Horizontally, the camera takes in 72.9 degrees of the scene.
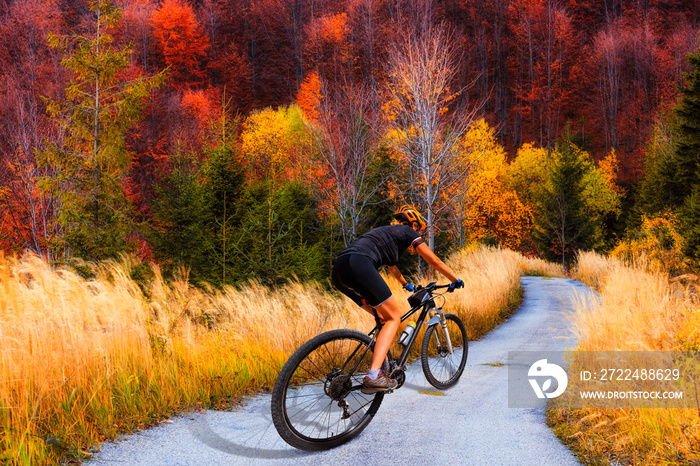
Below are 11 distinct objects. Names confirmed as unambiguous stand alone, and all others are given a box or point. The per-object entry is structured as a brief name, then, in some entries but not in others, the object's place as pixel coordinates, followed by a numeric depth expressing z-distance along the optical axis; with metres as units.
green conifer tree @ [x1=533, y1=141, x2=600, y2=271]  35.19
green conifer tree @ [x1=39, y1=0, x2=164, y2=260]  14.87
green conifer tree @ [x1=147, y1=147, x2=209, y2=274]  17.56
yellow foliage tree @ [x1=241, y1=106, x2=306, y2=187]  39.03
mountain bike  3.77
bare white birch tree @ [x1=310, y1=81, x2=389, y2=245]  19.86
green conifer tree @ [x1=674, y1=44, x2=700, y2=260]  16.78
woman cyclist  4.18
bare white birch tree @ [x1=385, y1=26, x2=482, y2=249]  15.80
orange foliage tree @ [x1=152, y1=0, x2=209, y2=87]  62.25
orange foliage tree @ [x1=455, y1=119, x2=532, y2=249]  42.44
